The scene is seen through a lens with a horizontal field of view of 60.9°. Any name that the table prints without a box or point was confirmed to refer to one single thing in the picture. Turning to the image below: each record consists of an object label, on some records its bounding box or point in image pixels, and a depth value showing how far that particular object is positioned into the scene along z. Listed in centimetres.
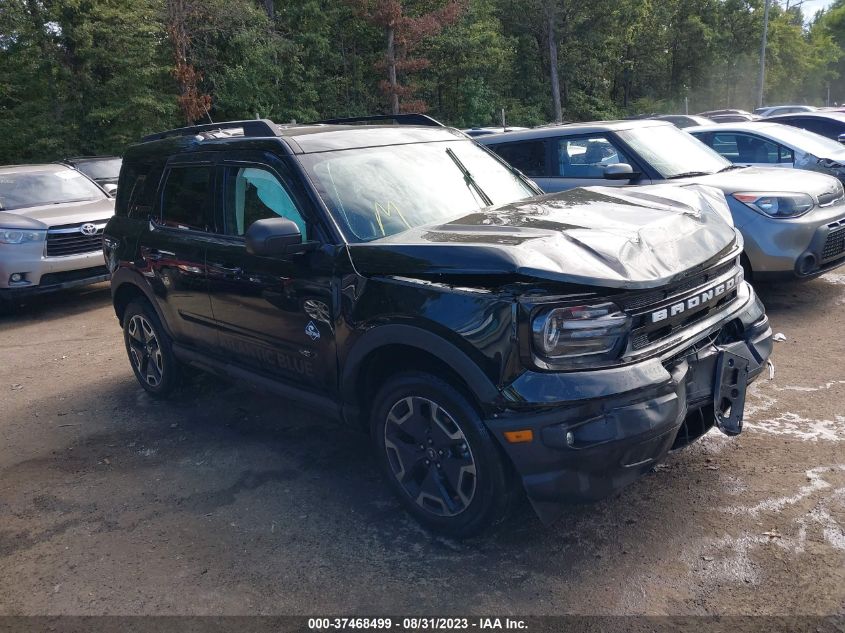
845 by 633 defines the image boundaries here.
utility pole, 3706
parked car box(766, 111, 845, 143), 1334
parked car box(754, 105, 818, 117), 2620
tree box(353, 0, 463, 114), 2873
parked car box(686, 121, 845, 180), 911
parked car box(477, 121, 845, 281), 645
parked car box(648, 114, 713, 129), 1471
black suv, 290
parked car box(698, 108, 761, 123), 1848
